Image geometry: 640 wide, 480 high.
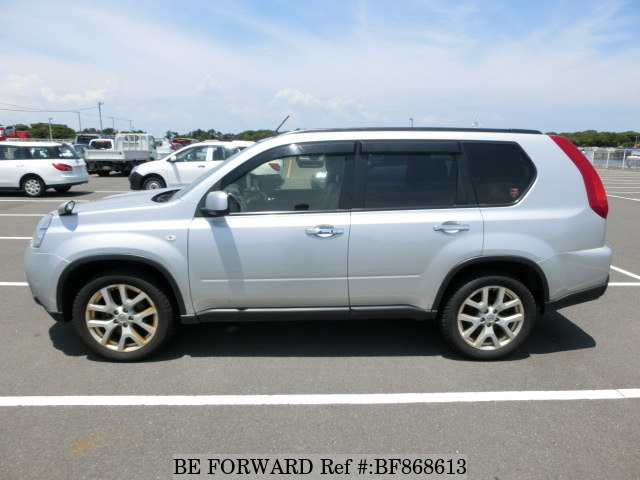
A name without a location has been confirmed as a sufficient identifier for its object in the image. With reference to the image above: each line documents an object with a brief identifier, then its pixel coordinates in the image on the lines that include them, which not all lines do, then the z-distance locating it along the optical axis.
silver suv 3.51
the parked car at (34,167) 14.01
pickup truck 21.84
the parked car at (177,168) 14.01
